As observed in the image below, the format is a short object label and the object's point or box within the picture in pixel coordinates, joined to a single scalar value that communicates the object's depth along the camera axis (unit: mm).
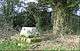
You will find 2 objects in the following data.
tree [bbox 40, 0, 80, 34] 5099
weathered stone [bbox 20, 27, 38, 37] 4437
